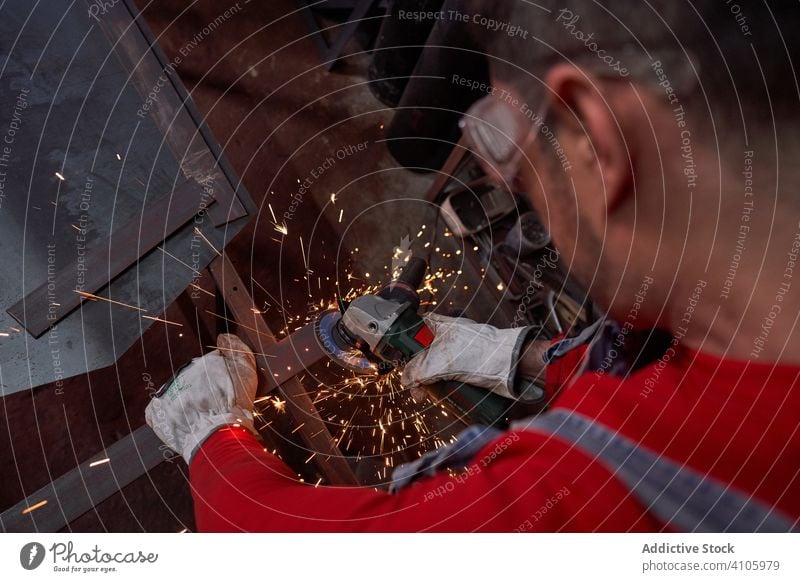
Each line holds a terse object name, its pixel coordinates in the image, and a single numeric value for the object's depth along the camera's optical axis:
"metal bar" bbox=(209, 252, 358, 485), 1.16
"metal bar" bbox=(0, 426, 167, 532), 1.07
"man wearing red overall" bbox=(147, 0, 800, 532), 0.67
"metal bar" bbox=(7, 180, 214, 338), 1.09
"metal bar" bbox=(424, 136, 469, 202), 1.57
